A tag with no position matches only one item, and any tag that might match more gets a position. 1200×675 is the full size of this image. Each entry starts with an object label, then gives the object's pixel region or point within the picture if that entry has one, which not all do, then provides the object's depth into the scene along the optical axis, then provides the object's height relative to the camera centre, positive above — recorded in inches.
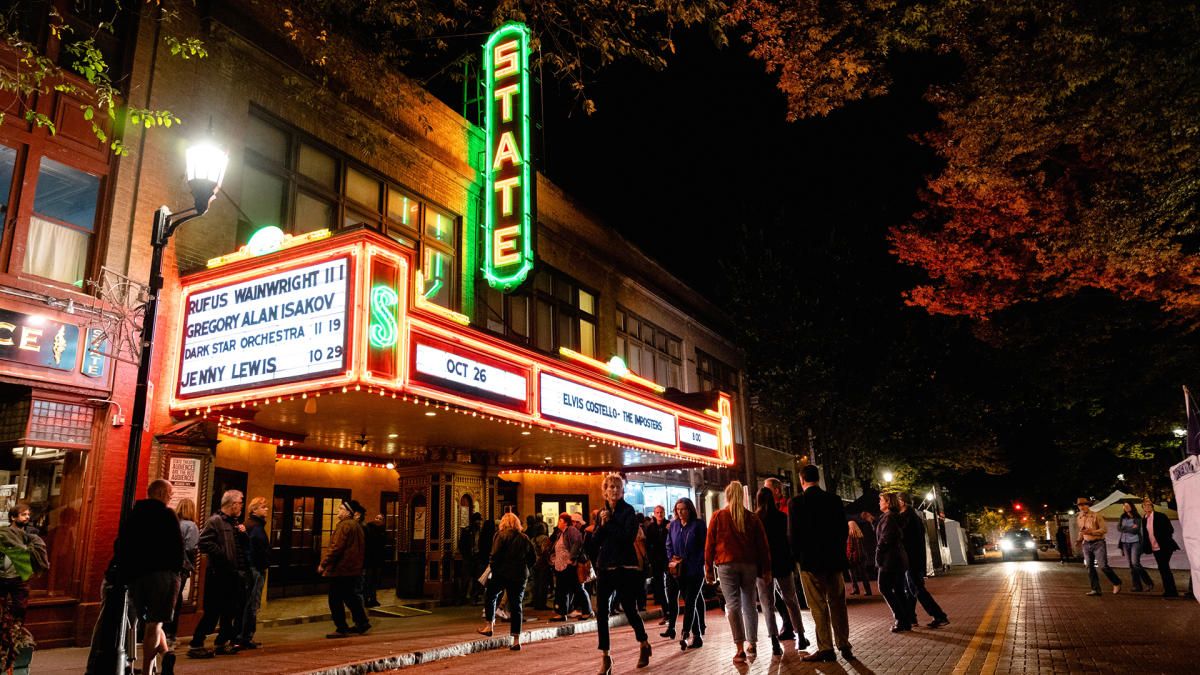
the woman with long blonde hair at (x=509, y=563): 413.1 -15.0
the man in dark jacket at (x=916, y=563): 412.2 -21.3
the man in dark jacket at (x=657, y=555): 501.5 -15.7
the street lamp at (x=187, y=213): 308.5 +137.9
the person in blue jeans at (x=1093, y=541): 596.4 -17.6
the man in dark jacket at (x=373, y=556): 530.0 -12.3
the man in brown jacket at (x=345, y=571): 416.2 -16.3
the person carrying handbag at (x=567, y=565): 522.9 -21.4
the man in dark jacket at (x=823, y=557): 318.7 -12.9
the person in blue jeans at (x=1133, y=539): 605.3 -17.1
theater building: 375.6 +113.7
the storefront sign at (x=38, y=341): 358.3 +94.9
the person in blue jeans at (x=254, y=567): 374.3 -12.5
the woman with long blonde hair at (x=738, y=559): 319.0 -12.7
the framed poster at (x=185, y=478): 417.1 +34.6
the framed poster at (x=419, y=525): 669.3 +10.0
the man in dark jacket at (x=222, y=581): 363.6 -17.8
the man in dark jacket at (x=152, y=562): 273.9 -6.0
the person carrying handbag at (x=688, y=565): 377.1 -17.4
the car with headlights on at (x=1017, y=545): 1974.9 -62.7
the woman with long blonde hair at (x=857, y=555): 605.3 -26.6
